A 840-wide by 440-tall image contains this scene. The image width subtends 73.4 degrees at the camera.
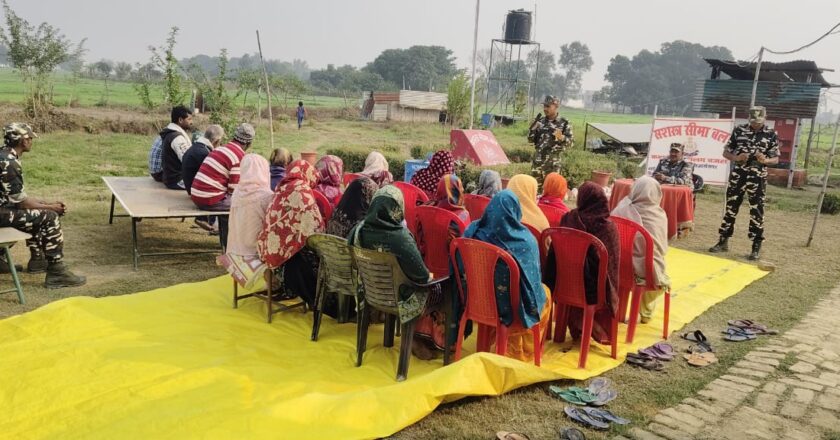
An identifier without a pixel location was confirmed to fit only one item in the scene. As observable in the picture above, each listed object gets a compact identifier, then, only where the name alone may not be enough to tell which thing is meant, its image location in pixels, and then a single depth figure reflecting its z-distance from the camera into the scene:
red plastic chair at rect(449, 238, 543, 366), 3.51
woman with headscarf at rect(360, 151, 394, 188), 5.84
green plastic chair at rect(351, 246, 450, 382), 3.55
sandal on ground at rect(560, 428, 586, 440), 3.00
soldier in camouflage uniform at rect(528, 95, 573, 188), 8.05
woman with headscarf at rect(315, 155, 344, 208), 5.27
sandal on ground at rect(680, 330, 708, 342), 4.55
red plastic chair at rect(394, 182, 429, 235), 5.48
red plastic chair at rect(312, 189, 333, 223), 4.89
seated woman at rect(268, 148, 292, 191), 6.00
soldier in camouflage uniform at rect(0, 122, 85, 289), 5.09
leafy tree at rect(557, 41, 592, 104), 110.62
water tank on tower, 30.47
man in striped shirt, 6.16
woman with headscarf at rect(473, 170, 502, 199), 5.47
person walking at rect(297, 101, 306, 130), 26.73
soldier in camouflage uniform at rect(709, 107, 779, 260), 7.25
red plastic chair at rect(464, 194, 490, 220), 5.41
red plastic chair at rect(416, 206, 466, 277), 4.39
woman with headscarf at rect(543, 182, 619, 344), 3.89
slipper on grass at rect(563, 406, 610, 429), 3.13
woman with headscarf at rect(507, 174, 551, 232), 4.41
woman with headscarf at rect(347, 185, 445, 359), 3.49
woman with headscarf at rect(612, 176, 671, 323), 4.36
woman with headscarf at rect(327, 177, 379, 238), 4.31
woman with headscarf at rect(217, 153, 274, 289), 4.59
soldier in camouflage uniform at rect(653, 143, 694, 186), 8.35
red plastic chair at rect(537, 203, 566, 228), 4.93
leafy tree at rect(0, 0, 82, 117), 16.61
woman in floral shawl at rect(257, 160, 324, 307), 4.36
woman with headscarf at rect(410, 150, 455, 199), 5.89
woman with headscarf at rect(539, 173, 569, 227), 5.00
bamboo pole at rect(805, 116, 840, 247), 8.19
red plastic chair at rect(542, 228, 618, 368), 3.82
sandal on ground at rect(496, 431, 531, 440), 2.95
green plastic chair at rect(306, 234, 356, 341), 3.90
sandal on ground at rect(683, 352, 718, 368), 4.09
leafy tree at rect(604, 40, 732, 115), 84.12
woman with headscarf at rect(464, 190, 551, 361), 3.52
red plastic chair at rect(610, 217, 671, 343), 4.26
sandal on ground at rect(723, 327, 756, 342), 4.62
